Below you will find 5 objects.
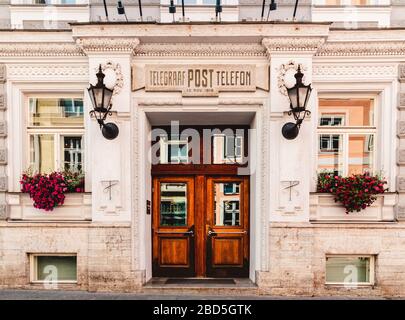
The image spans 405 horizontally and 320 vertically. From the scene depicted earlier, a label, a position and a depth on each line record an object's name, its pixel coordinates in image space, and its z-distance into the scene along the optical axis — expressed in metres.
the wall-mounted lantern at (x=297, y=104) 5.71
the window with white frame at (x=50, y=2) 6.50
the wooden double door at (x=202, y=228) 7.11
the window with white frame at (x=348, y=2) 6.48
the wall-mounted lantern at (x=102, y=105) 5.80
